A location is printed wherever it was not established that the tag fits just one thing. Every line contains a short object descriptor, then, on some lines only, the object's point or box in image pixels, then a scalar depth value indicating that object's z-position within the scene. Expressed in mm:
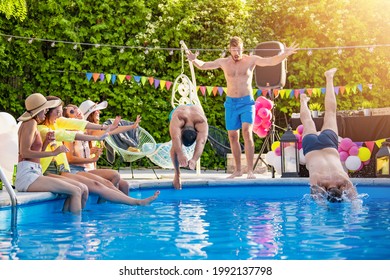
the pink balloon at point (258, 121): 10719
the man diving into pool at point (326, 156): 6238
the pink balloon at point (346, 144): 9391
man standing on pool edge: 9406
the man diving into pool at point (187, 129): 7980
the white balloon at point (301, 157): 9562
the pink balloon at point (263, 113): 10625
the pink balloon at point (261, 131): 10832
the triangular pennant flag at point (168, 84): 12562
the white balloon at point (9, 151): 7332
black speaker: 10415
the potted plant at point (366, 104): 13188
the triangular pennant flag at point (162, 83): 12592
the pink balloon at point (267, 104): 10688
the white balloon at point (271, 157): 9719
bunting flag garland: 12459
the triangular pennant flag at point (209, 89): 12673
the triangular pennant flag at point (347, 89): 12750
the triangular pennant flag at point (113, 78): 12394
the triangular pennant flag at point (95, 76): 12535
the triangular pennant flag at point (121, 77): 12467
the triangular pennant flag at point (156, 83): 12697
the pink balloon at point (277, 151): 9659
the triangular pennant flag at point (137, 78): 12367
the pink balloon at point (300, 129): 9785
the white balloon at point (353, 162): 9281
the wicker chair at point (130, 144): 9641
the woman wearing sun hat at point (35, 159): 6195
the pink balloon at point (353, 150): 9367
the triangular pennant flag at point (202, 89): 12671
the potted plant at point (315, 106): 12184
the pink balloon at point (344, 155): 9402
